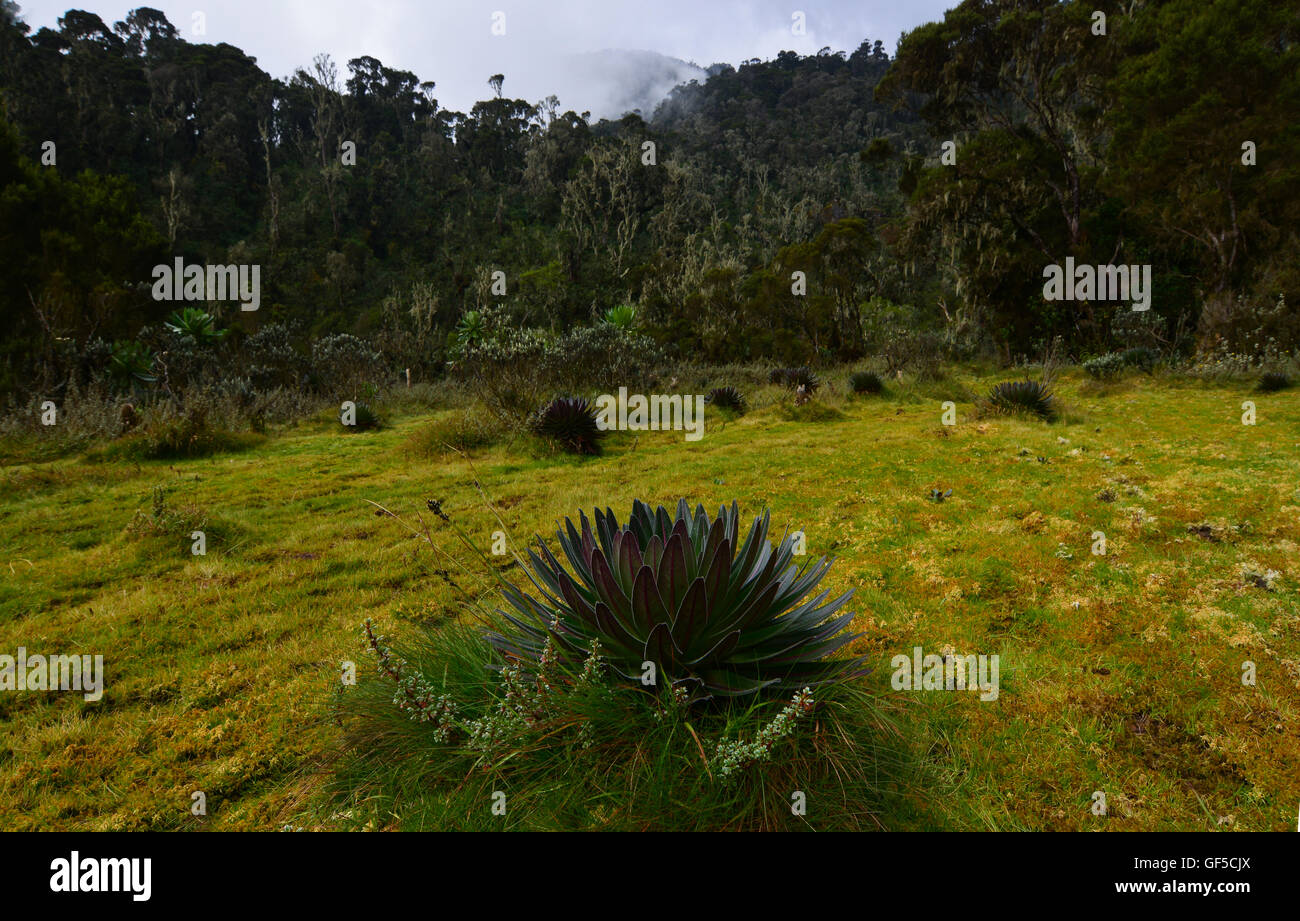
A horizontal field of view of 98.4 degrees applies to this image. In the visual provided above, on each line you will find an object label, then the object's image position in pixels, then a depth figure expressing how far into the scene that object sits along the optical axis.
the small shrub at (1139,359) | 12.05
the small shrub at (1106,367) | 11.71
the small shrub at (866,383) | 12.13
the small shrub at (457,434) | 7.45
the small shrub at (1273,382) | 9.00
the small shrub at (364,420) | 10.67
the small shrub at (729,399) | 11.43
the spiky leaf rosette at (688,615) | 1.67
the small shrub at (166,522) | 3.85
